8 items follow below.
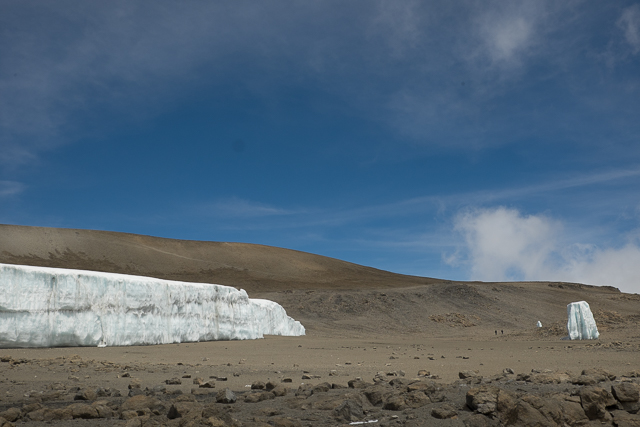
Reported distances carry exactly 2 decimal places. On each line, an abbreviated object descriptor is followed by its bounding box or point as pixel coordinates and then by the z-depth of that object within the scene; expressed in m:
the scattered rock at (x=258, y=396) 7.28
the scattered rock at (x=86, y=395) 7.47
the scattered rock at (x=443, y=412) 5.98
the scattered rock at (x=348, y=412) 6.10
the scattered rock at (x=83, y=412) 6.37
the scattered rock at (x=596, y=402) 6.11
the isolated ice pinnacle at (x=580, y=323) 26.27
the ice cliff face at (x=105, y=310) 16.38
